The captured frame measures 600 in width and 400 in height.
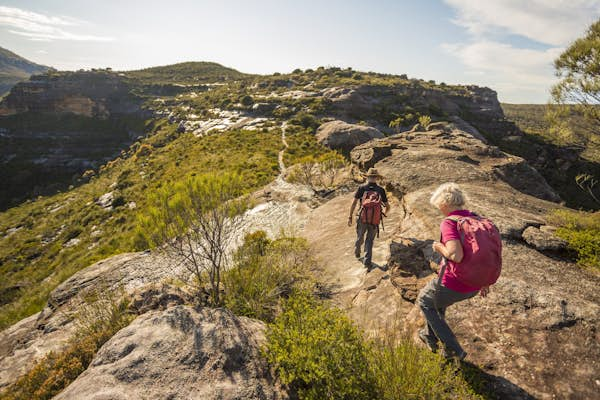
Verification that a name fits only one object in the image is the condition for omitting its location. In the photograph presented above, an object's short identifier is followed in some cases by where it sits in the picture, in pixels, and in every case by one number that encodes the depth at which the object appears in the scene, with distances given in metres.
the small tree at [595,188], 49.47
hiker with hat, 7.16
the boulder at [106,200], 29.70
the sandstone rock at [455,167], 9.97
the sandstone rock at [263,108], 54.66
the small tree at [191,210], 5.99
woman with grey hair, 3.26
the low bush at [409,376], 2.92
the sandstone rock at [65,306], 6.07
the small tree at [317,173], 16.66
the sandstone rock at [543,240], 5.61
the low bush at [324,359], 3.20
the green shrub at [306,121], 45.19
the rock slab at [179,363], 3.32
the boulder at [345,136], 32.91
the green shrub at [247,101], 58.77
